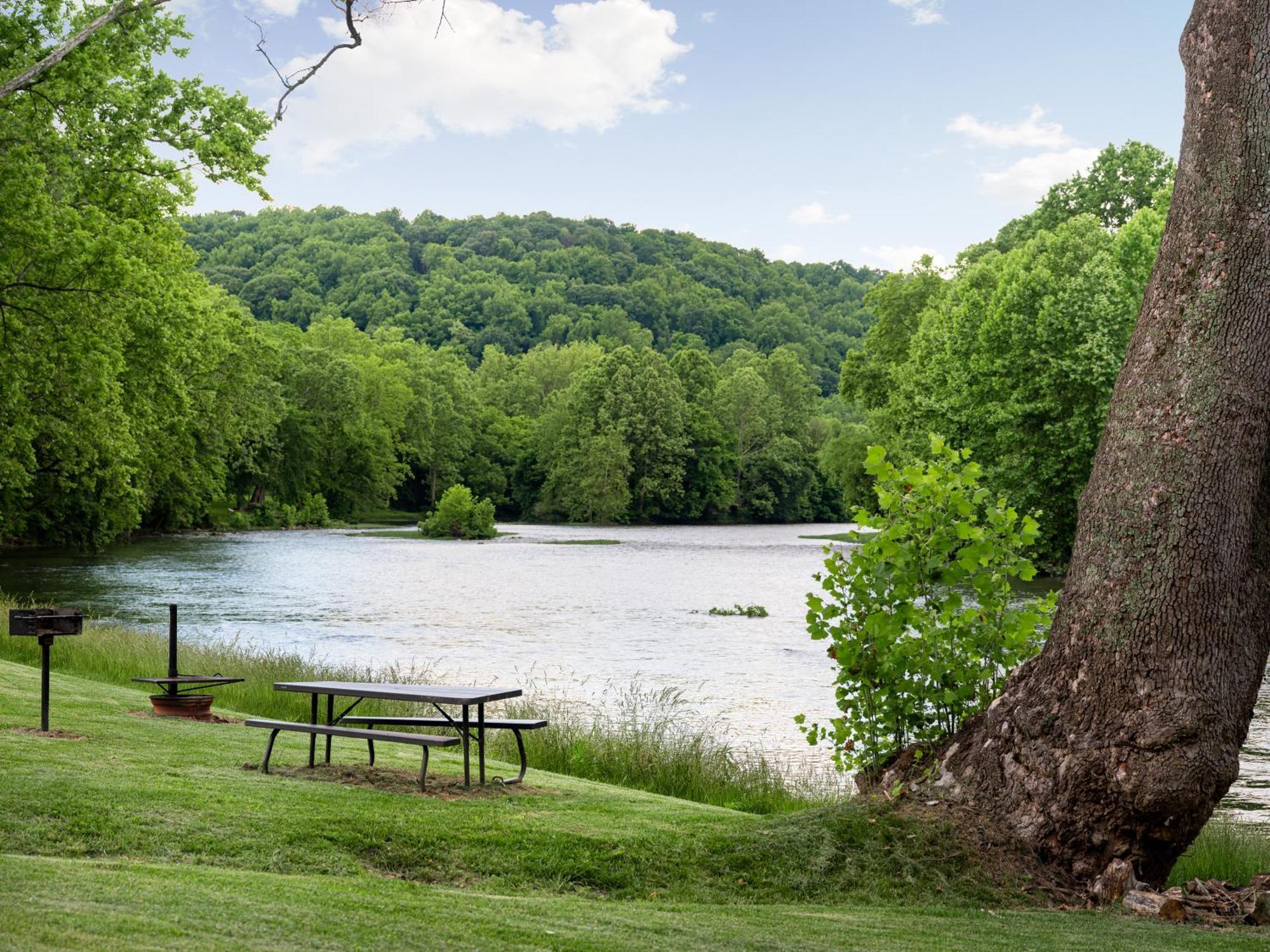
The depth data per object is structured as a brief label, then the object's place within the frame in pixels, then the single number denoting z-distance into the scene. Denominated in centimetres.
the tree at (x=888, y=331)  5747
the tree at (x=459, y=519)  7350
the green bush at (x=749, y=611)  3328
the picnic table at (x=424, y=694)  832
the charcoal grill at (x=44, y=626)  941
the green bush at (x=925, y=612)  822
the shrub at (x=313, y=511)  7981
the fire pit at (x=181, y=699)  1174
